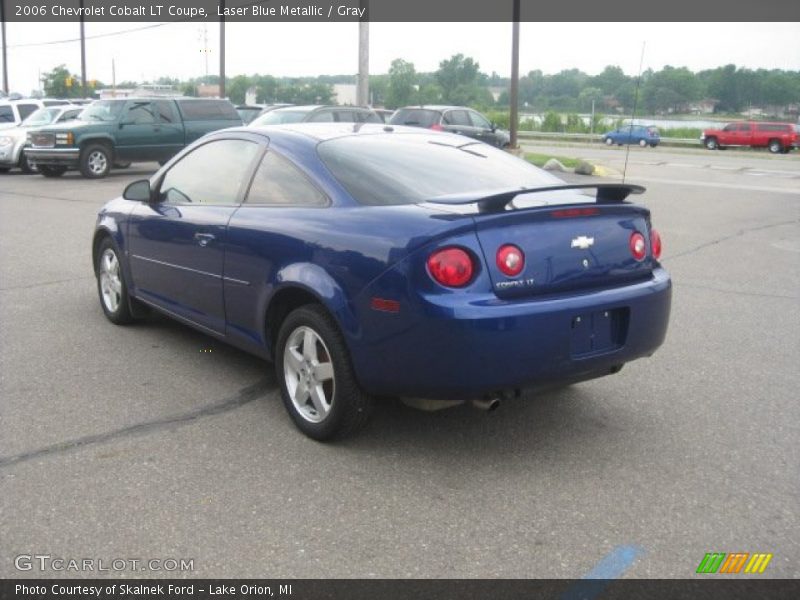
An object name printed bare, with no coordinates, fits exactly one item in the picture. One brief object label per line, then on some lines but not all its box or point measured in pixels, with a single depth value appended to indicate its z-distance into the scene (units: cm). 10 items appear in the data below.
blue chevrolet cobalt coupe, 367
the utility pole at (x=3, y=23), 5290
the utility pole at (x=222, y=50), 3825
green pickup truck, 1942
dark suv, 2241
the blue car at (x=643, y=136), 4803
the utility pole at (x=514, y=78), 2330
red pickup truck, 4366
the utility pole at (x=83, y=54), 4793
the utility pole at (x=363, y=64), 2444
